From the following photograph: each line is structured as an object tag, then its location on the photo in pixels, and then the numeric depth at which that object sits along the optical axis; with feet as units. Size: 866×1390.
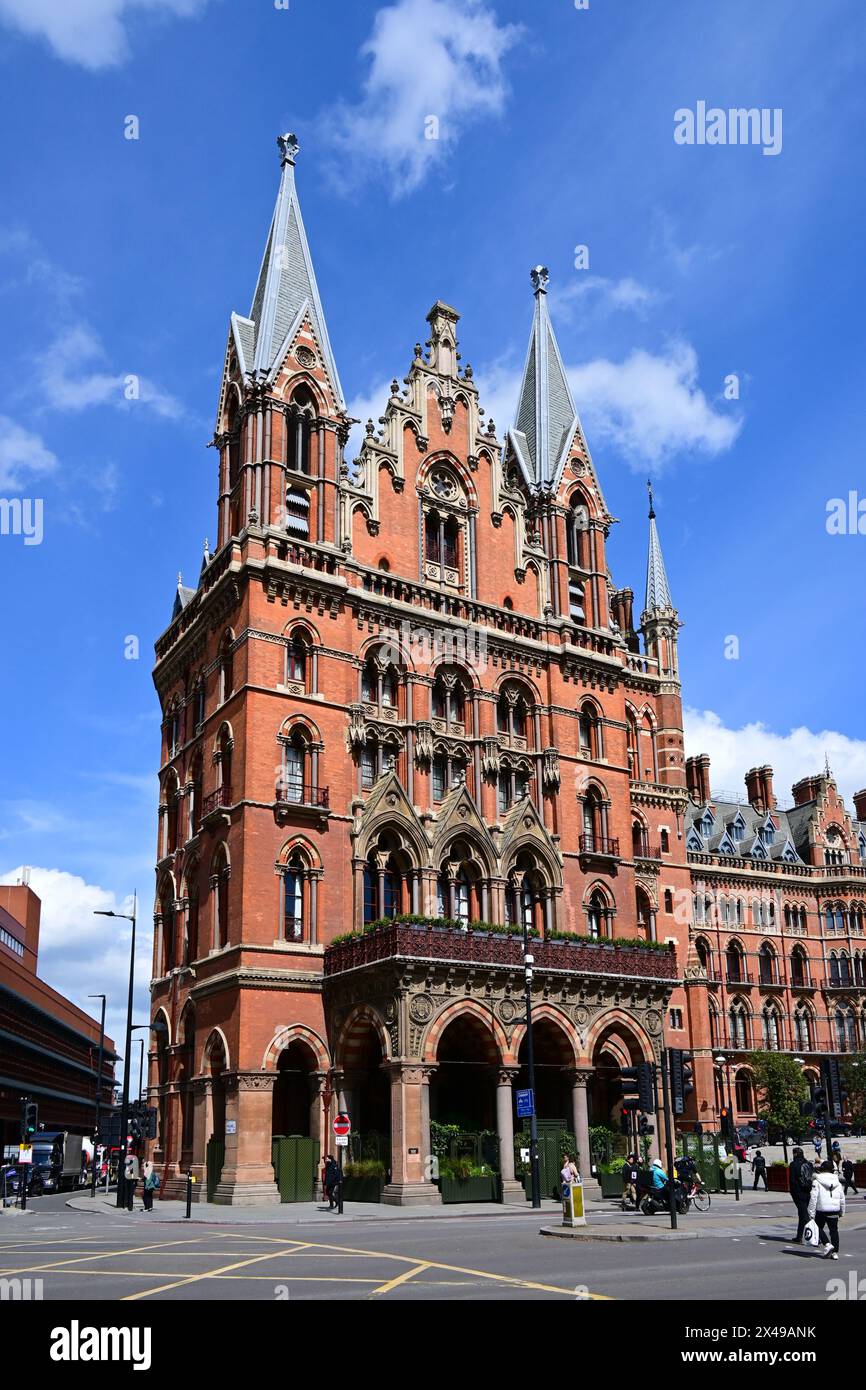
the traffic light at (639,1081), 97.50
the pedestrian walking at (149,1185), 127.95
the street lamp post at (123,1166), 129.77
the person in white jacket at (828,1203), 67.10
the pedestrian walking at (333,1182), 111.34
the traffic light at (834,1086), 100.48
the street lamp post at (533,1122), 110.83
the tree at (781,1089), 218.18
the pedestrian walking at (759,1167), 146.82
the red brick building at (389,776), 130.72
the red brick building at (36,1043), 266.57
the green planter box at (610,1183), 127.95
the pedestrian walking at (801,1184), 80.38
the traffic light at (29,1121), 135.13
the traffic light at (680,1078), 95.14
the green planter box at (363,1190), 120.57
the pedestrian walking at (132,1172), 134.21
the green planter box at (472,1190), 118.42
